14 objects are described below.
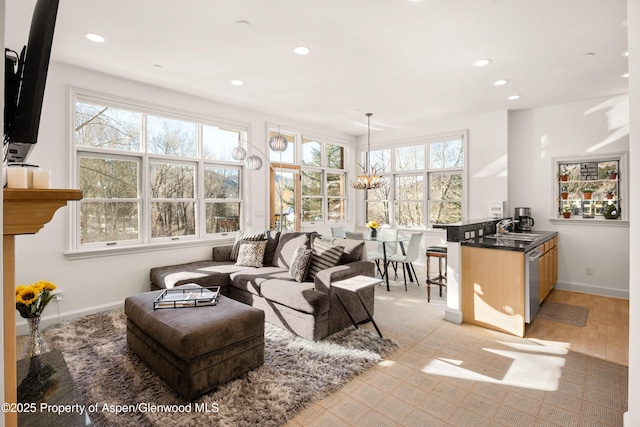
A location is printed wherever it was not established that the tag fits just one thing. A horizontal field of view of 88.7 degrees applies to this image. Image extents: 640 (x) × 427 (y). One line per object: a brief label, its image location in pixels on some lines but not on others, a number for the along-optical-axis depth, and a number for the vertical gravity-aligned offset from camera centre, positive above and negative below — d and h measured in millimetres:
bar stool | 4322 -610
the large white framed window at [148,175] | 3965 +514
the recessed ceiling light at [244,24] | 2789 +1608
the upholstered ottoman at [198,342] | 2229 -954
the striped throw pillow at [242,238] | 4719 -391
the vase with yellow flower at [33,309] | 2047 -607
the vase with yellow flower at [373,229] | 5559 -332
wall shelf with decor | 4680 +281
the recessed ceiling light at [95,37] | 2998 +1629
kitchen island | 3322 -792
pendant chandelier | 5723 +483
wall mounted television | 999 +405
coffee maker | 5172 -193
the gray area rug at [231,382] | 2078 -1272
